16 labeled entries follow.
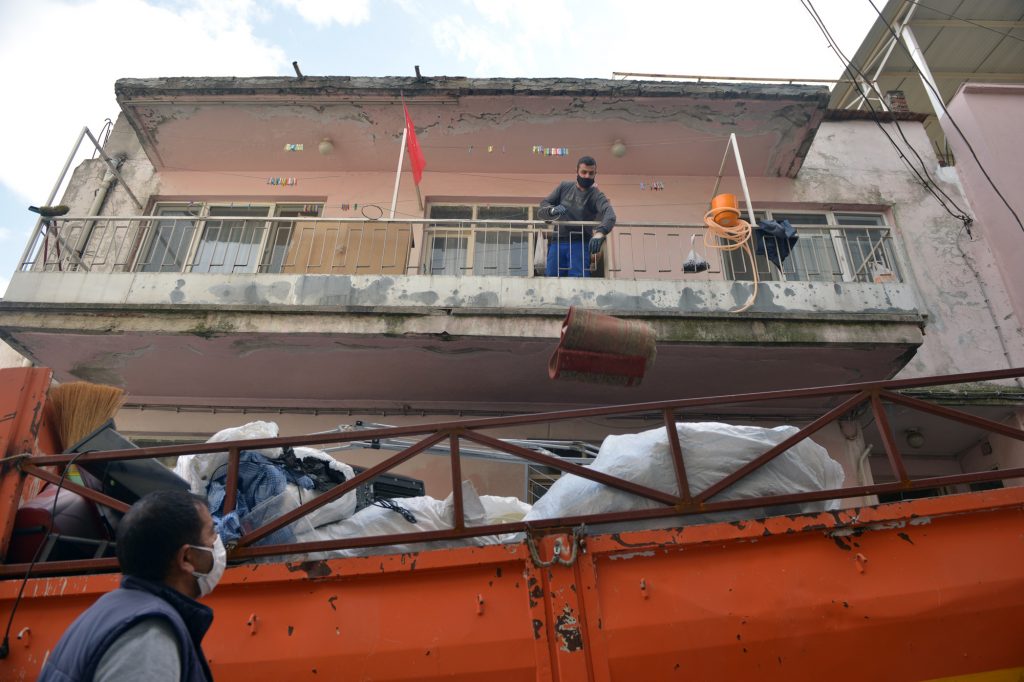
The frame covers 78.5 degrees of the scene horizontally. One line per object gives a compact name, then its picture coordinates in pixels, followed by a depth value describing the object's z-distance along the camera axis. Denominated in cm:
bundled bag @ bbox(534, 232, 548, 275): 643
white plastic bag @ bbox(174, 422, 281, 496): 350
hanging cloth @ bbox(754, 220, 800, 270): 645
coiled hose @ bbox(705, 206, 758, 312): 623
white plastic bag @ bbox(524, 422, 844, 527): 326
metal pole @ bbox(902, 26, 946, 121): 834
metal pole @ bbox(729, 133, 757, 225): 634
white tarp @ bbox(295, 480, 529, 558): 338
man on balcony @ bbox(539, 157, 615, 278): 651
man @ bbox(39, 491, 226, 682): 160
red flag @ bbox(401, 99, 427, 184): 751
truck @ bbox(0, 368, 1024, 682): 267
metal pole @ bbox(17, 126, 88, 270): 630
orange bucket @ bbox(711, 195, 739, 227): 637
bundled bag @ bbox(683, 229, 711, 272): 622
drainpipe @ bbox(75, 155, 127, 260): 768
